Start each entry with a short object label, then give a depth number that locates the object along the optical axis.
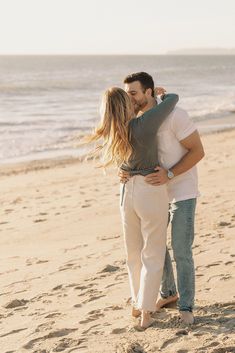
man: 4.39
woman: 4.28
